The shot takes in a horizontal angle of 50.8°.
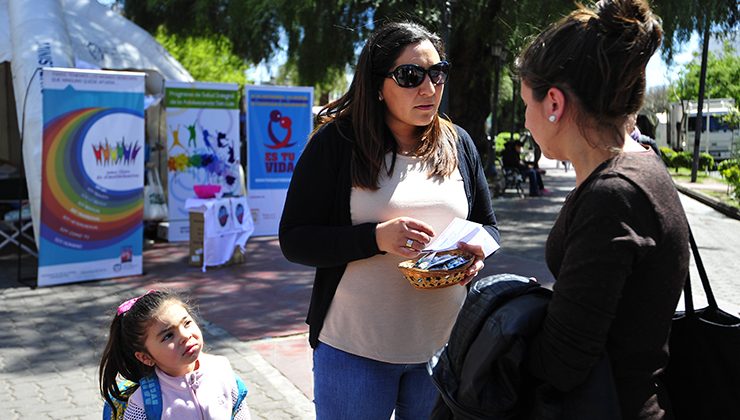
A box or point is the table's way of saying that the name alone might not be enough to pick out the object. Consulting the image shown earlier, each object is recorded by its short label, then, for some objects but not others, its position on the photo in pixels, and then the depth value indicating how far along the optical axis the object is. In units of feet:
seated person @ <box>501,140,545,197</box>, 67.67
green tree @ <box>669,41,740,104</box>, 149.11
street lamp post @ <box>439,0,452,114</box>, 30.14
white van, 128.94
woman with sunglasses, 8.21
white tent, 29.25
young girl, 8.85
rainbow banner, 28.25
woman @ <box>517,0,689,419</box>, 5.03
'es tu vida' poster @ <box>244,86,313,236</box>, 41.68
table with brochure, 31.96
